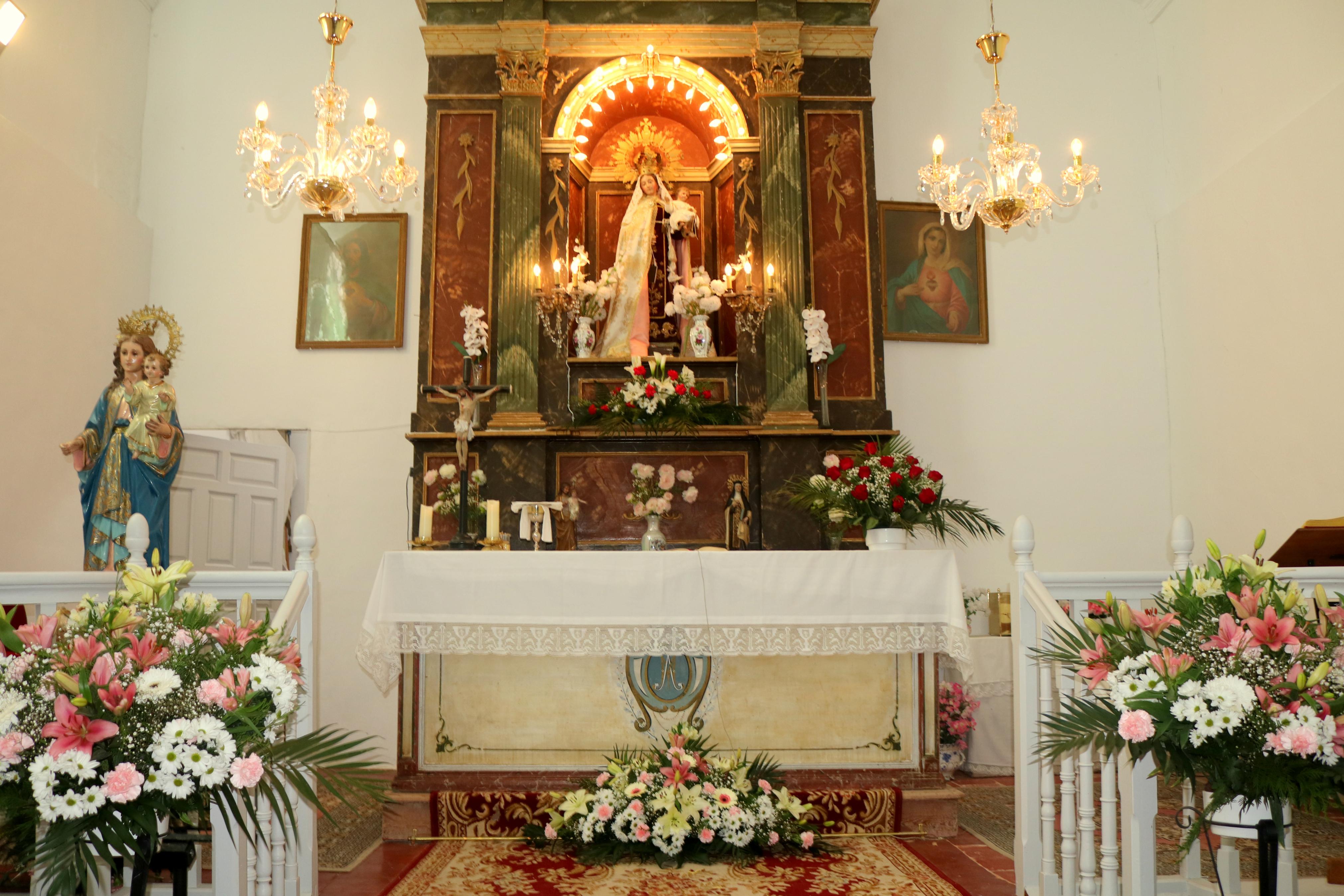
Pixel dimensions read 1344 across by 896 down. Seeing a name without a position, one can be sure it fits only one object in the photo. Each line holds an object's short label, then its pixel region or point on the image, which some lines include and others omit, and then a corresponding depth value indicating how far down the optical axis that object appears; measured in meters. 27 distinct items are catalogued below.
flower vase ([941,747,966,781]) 7.65
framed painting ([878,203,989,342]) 9.14
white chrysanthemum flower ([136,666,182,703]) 2.68
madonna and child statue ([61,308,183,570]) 6.28
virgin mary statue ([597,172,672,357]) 8.34
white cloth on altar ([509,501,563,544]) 6.52
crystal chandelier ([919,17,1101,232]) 6.17
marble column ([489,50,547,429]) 8.03
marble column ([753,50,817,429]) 8.03
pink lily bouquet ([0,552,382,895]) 2.58
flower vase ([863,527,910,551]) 5.84
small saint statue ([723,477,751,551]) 6.62
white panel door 8.42
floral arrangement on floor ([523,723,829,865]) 4.92
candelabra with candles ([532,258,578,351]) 7.88
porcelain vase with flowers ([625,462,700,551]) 6.45
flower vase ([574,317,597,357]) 8.27
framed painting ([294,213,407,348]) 9.04
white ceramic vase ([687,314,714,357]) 8.31
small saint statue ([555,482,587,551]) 6.88
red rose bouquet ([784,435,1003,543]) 5.84
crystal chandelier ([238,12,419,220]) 6.02
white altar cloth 5.21
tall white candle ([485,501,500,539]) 6.14
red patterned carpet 4.55
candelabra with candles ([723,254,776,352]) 8.02
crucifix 6.15
